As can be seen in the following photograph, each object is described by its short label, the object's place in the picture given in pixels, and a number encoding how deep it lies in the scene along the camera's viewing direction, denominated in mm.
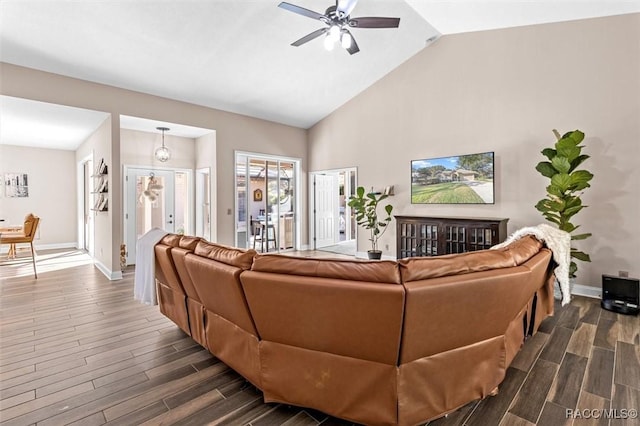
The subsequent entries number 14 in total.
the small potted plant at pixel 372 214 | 6121
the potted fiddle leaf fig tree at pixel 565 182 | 3633
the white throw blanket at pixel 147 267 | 2939
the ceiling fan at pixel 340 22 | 2984
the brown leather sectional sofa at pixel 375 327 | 1523
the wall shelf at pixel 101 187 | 5073
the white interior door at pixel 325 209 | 7953
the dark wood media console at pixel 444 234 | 4582
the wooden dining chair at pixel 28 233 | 4777
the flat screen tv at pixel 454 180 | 4938
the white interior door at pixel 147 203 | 6086
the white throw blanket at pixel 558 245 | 2678
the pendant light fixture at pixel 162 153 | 6029
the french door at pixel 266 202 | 6703
